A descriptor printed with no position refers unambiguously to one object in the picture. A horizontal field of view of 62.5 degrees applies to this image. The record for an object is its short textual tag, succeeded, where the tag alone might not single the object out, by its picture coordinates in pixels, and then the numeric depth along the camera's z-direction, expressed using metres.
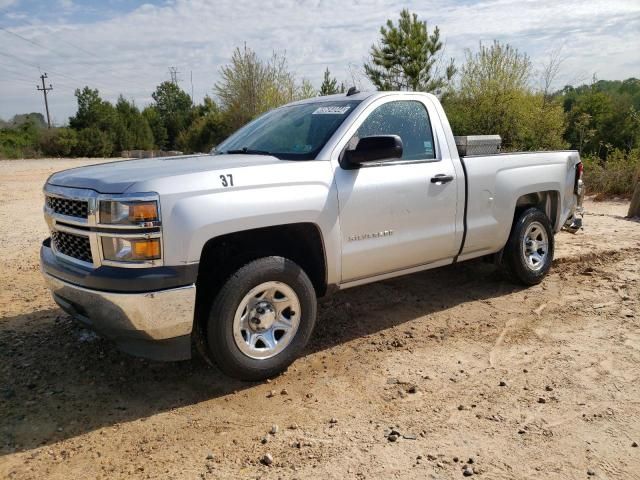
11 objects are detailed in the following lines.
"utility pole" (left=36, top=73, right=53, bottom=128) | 70.31
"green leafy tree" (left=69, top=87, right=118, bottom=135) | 56.50
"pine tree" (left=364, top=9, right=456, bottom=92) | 29.33
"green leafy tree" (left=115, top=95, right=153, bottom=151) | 56.94
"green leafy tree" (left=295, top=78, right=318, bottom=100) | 33.09
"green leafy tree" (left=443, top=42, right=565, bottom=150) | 24.38
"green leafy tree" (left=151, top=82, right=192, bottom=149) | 74.94
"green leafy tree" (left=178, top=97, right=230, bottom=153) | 49.48
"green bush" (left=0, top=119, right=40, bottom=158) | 45.31
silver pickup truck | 3.05
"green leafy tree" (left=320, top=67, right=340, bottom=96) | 34.96
